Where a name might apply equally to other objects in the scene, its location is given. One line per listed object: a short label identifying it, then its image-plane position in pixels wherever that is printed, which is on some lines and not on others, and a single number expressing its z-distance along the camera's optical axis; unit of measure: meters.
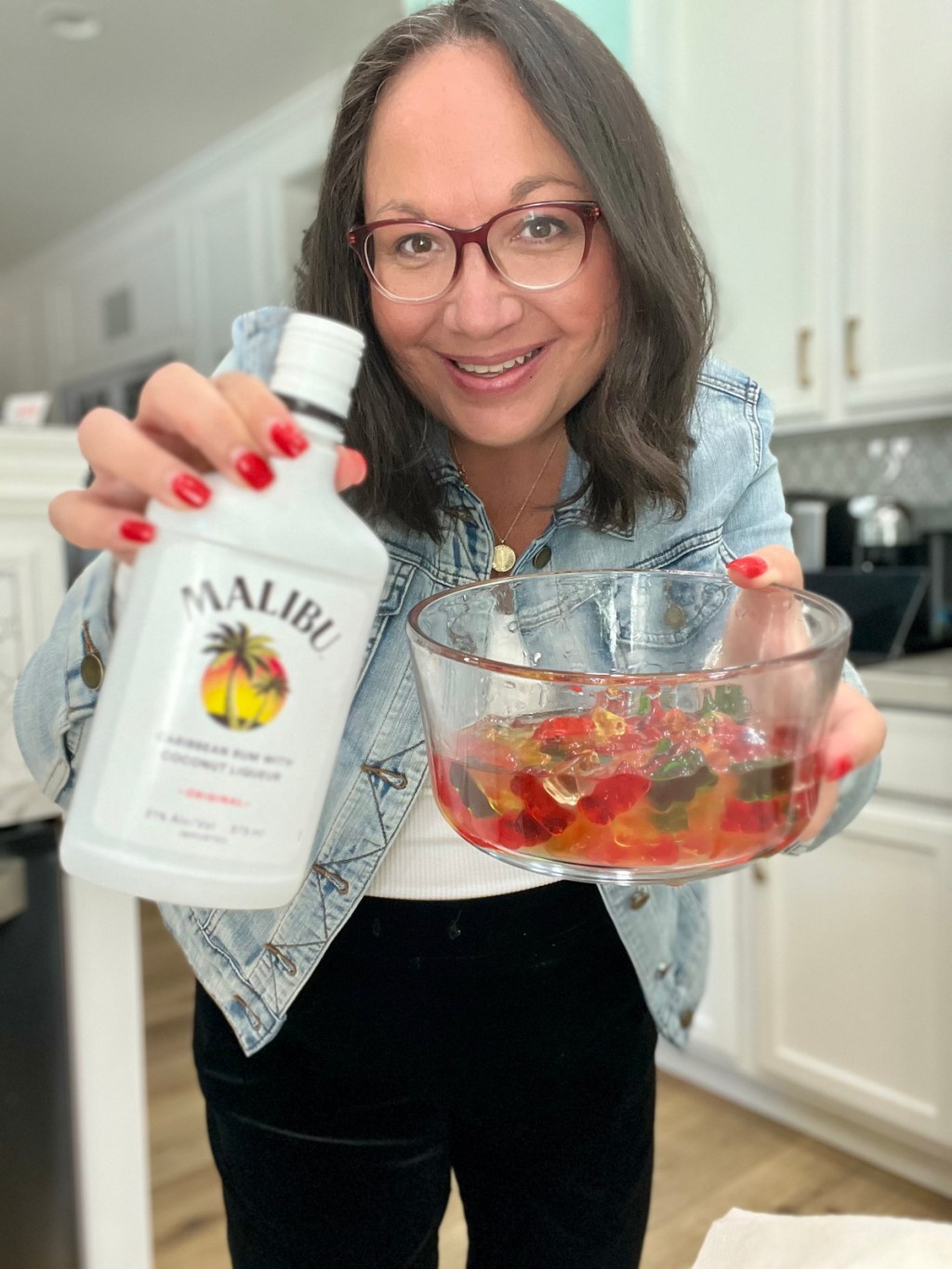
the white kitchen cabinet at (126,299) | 4.25
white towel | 0.50
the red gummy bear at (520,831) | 0.50
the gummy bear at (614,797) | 0.48
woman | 0.61
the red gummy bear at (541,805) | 0.49
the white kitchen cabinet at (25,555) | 1.03
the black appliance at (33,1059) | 1.06
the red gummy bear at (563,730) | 0.50
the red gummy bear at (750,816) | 0.48
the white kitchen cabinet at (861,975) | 1.59
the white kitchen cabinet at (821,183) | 1.78
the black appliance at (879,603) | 1.75
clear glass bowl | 0.47
